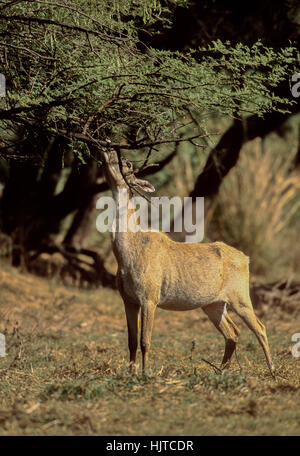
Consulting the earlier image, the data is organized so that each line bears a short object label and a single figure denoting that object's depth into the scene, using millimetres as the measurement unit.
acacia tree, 14961
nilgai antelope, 16266
